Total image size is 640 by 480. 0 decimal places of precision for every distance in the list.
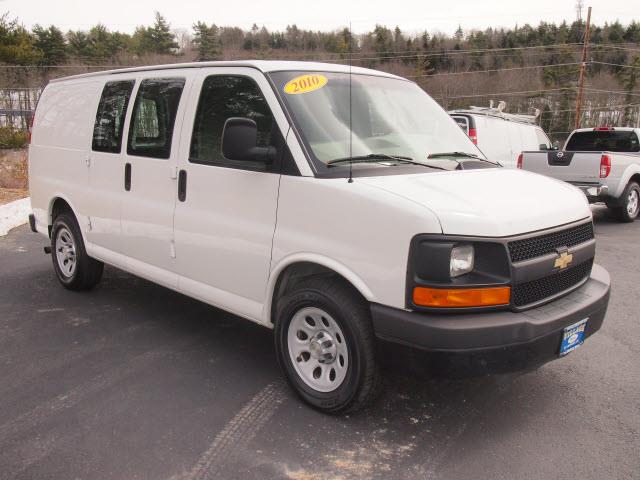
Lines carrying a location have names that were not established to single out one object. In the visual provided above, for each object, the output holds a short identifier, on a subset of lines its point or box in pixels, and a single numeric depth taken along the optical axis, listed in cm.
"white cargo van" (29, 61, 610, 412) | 279
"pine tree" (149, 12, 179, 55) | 7306
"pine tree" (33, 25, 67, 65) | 6475
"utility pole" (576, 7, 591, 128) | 3325
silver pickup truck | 1019
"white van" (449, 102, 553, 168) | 1150
